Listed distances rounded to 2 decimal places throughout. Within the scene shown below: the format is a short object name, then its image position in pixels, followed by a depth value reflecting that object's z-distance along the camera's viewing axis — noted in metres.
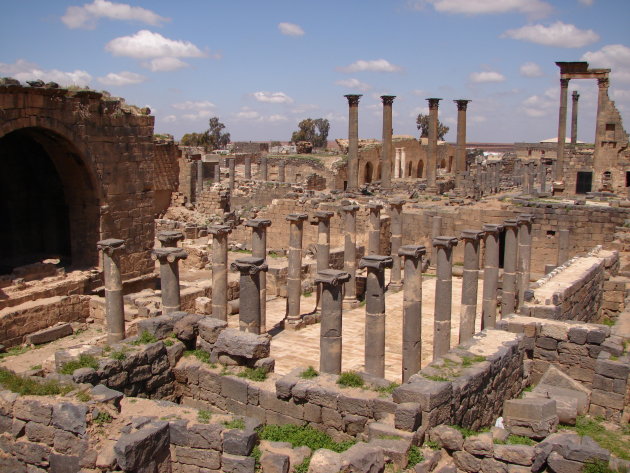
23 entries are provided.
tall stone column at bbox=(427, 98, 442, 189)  36.88
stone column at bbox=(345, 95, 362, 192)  34.53
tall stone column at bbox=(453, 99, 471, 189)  38.72
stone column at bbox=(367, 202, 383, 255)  20.48
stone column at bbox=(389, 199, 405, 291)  21.06
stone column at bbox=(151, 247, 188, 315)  13.18
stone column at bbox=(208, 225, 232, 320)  14.92
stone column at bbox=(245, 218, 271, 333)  15.52
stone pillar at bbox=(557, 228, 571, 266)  21.95
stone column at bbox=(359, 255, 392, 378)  11.32
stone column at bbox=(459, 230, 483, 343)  13.99
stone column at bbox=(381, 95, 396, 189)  35.47
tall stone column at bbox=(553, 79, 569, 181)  36.78
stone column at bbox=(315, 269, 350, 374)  11.29
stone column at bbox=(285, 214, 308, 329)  16.70
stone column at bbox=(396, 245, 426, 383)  11.99
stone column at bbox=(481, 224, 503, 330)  14.89
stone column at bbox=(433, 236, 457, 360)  13.13
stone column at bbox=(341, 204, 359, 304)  19.02
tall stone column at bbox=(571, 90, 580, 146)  52.16
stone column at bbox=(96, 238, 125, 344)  13.10
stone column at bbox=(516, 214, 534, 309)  17.90
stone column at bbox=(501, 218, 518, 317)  16.06
